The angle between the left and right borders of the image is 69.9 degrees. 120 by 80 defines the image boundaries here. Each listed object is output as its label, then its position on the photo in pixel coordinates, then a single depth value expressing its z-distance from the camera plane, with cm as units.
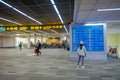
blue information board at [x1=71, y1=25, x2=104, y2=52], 669
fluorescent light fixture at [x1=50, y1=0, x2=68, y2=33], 478
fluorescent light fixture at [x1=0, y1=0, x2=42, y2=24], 491
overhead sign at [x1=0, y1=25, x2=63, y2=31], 865
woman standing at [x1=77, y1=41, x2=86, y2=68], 512
